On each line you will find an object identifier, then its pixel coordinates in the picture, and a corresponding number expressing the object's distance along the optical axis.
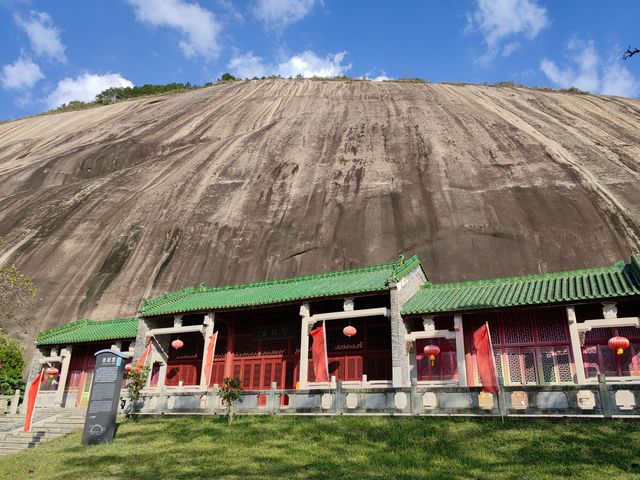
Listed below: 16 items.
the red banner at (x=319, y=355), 17.00
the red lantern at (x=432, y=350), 16.48
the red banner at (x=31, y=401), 16.16
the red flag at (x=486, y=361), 12.07
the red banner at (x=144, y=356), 19.82
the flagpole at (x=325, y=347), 17.31
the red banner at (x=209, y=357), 18.39
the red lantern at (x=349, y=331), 17.43
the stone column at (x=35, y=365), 23.48
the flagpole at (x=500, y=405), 11.43
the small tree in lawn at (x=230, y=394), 13.72
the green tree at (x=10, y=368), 23.59
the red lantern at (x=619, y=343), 14.32
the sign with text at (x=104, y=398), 12.98
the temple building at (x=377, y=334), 15.23
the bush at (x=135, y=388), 16.31
